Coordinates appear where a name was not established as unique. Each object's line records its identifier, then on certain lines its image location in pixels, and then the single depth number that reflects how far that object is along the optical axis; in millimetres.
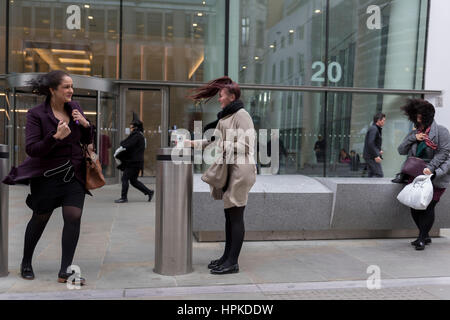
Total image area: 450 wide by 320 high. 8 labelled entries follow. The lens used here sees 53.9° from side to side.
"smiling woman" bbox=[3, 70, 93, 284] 3930
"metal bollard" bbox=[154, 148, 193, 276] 4270
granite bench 5613
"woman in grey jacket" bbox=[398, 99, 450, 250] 5449
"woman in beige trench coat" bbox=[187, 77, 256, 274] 4199
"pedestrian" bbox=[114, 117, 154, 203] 8945
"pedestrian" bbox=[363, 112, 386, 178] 8016
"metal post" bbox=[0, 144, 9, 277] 4141
